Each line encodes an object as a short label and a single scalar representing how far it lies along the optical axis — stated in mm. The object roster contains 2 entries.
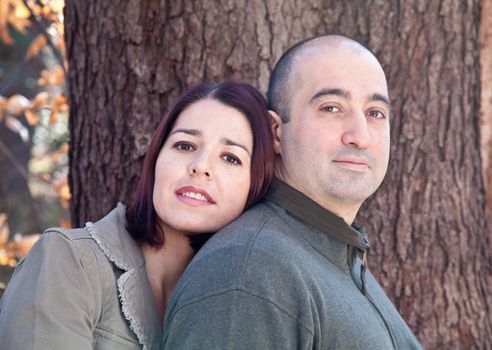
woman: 2219
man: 2172
